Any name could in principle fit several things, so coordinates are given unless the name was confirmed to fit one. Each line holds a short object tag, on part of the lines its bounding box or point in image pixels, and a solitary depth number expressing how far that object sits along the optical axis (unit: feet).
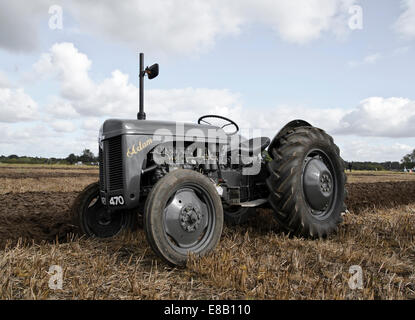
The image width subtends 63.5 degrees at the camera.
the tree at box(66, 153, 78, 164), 212.39
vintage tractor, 11.60
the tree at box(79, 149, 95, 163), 233.35
